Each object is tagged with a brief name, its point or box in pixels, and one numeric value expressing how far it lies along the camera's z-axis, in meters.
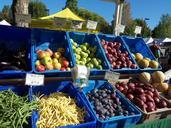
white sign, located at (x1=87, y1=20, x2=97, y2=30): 2.44
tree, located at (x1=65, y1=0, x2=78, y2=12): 25.23
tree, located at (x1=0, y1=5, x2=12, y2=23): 23.19
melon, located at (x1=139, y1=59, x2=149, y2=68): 2.19
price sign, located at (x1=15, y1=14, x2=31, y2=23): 1.91
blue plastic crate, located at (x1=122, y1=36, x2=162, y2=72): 2.39
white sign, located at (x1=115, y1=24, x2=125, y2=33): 2.60
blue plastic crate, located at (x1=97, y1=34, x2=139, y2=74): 2.05
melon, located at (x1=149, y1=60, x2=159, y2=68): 2.24
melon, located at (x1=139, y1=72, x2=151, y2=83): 2.03
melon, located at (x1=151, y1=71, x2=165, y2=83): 2.06
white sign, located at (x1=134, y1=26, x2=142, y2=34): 2.92
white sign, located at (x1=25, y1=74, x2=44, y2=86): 1.42
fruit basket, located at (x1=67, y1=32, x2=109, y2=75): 1.92
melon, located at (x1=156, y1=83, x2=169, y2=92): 1.99
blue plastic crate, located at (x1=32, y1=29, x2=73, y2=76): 1.86
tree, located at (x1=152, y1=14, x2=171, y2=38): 23.48
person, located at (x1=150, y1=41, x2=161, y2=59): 3.10
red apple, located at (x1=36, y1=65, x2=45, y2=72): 1.69
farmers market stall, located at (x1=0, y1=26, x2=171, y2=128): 1.37
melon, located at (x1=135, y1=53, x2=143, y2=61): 2.26
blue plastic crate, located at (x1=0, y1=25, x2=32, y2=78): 1.78
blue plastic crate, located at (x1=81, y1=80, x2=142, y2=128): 1.42
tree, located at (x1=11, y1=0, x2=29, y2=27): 2.51
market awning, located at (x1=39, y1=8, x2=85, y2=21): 5.79
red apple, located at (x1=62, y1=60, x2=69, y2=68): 1.82
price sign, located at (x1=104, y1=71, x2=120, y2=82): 1.75
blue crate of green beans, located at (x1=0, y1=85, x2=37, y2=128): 1.22
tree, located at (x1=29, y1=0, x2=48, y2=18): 22.85
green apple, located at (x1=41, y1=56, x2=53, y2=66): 1.77
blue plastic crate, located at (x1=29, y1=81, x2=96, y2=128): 1.37
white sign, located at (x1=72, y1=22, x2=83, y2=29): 2.56
